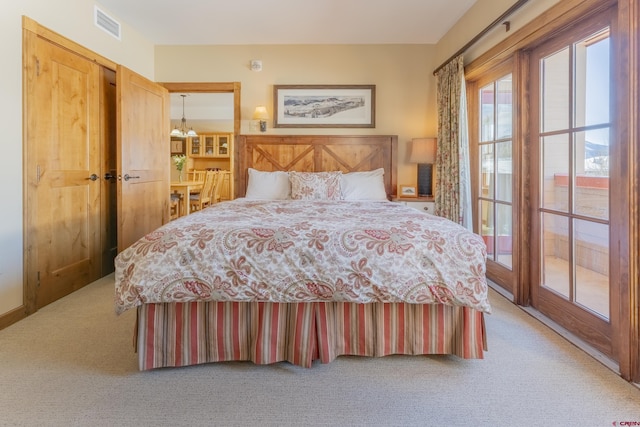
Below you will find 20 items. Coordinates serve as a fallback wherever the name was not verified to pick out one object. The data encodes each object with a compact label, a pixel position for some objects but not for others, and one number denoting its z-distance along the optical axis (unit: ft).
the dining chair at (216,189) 24.55
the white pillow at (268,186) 12.17
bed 5.45
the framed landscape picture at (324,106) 13.83
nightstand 12.98
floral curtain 10.92
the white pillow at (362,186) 11.99
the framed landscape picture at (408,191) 13.74
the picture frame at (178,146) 29.79
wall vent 10.73
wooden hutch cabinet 29.76
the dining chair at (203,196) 21.94
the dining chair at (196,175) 29.81
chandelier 25.64
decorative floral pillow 11.60
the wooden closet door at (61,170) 8.34
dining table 19.23
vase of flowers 22.68
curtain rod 8.07
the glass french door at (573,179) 6.44
